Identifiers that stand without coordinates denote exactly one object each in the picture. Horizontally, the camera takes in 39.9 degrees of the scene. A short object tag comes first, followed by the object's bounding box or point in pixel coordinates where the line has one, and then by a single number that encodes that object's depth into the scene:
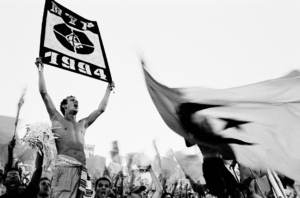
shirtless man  4.93
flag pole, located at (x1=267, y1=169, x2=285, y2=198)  4.78
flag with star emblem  5.12
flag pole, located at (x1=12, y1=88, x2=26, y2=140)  6.69
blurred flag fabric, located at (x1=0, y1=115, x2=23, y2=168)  7.46
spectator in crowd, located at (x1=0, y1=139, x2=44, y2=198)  4.09
